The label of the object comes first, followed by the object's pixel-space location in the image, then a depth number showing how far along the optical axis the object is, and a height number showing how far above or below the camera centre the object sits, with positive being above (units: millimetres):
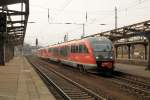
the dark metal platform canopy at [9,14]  9625 +2291
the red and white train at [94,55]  11387 -376
